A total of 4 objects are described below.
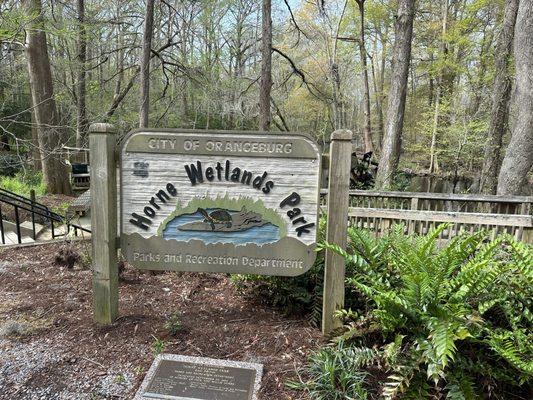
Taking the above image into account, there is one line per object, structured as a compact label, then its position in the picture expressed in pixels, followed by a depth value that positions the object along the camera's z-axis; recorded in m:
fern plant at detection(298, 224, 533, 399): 2.06
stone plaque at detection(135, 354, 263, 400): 2.18
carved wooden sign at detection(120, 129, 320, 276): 2.68
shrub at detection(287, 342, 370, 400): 2.14
